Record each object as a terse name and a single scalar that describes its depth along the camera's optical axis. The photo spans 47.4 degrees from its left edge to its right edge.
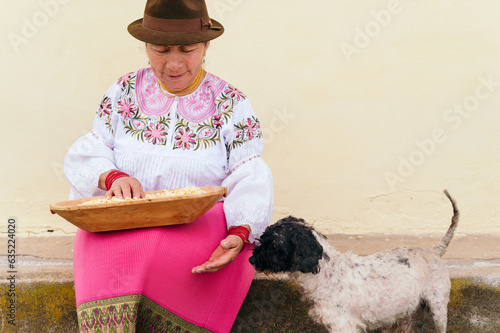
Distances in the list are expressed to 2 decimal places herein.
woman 2.49
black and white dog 2.79
